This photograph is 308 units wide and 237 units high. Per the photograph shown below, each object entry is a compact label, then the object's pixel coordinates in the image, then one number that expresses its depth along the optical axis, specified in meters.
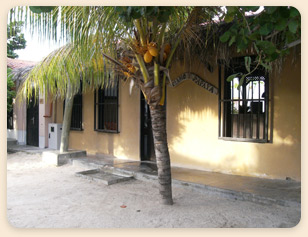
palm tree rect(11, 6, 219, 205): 4.24
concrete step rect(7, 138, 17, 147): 11.74
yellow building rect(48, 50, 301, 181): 5.53
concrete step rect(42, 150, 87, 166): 8.05
